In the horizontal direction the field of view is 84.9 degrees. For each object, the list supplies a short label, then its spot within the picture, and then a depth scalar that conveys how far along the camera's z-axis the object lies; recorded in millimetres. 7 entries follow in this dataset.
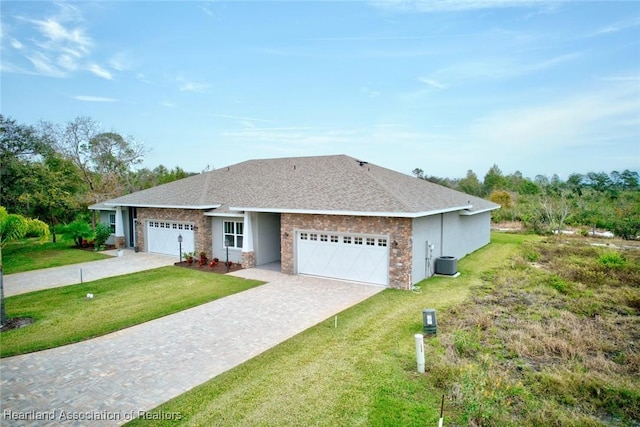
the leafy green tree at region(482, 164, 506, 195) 58669
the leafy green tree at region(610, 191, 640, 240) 25641
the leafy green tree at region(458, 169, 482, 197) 57031
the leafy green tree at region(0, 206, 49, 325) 9297
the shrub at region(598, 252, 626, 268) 15109
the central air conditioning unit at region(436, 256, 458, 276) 14602
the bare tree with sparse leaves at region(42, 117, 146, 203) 32344
